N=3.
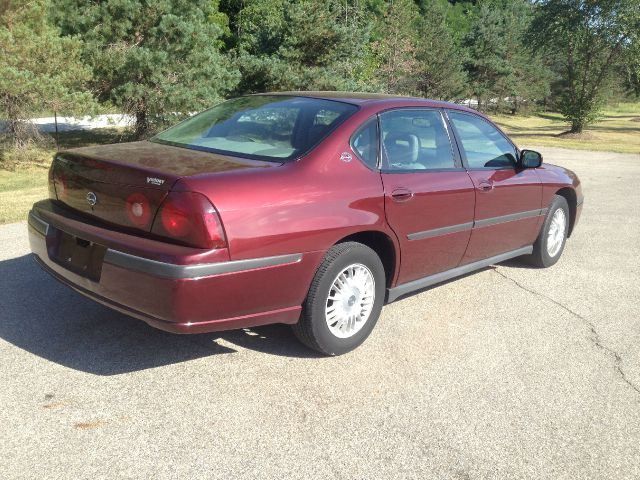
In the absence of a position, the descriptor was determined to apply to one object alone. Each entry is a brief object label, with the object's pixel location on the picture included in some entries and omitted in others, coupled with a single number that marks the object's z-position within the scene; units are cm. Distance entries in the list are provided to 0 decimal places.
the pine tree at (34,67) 1131
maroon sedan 311
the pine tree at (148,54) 1497
